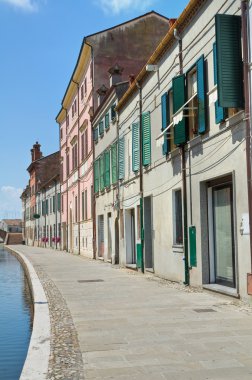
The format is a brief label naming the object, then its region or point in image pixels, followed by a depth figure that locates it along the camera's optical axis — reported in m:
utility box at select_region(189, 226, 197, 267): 12.48
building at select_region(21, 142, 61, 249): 48.97
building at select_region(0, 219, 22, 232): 100.15
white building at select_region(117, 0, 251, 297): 9.90
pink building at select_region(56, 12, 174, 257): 28.42
